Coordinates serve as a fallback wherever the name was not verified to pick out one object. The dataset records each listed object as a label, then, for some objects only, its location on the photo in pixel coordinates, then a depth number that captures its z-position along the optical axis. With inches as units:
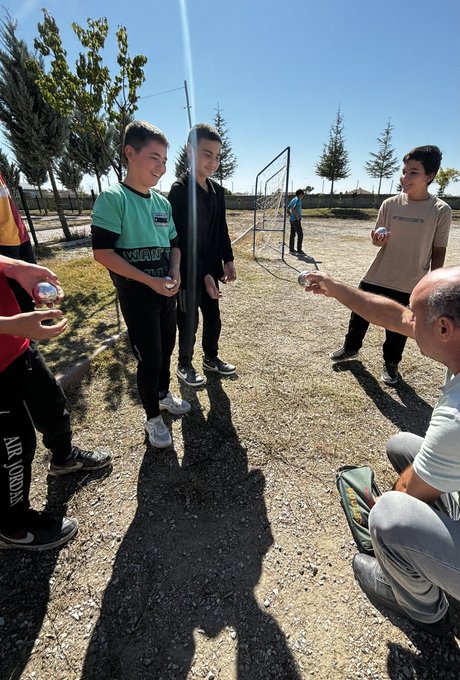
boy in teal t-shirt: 73.4
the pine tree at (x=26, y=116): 366.9
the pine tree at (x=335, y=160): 1593.3
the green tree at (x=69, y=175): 956.3
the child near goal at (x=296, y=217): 414.6
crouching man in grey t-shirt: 43.8
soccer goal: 366.6
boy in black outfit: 100.3
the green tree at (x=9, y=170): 777.0
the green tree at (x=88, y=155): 649.6
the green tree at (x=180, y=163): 1497.3
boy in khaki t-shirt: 107.1
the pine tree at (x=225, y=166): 1754.4
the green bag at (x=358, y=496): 68.7
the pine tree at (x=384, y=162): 1632.6
